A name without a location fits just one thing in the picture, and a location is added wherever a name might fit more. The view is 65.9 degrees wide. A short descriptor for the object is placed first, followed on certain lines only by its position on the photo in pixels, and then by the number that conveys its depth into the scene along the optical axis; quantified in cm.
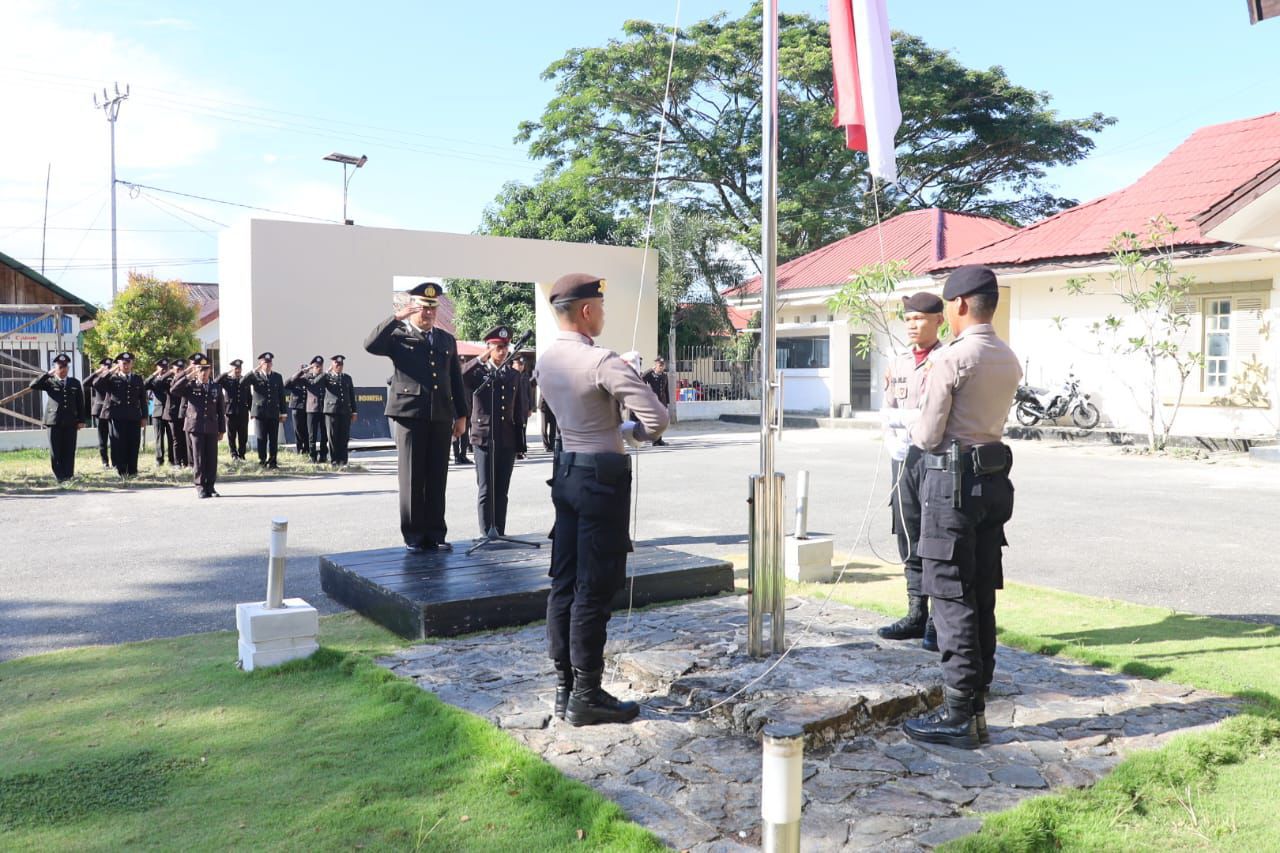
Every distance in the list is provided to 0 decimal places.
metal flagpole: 489
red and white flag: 523
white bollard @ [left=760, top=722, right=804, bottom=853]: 227
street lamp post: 2544
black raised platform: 566
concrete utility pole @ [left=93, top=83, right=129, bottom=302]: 3409
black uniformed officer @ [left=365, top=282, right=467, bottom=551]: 707
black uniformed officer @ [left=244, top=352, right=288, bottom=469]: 1623
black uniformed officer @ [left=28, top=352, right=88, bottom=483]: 1383
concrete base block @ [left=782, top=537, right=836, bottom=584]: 732
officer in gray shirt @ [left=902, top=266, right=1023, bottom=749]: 400
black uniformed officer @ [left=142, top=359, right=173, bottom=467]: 1641
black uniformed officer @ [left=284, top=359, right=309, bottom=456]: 1772
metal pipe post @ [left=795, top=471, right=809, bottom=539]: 752
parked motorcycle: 1966
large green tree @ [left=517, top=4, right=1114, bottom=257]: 3086
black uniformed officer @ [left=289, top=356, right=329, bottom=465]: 1664
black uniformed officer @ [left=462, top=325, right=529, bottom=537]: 784
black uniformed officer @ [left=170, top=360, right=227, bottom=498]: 1234
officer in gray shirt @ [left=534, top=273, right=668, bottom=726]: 411
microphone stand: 763
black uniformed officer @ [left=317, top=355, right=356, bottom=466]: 1627
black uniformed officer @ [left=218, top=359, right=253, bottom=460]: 1661
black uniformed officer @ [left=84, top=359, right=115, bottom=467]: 1459
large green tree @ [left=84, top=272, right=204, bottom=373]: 2509
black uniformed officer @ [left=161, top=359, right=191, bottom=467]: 1576
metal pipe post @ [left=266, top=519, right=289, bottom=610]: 513
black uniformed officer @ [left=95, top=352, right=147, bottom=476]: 1429
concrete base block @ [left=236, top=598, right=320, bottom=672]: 504
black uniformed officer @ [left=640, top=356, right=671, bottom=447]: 2075
